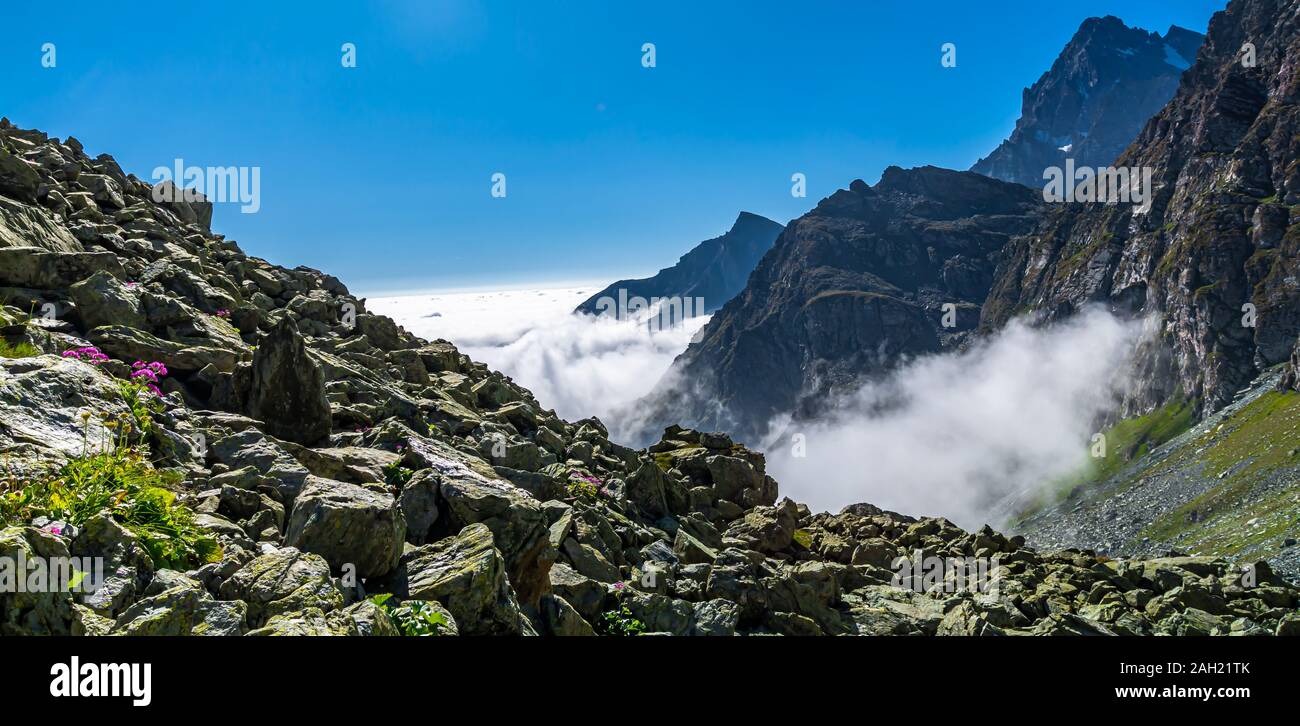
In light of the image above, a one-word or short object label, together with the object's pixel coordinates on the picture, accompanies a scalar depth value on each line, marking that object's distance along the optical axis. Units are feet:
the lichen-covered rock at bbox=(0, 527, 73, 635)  30.14
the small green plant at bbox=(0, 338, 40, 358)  59.31
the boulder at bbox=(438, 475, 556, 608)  63.57
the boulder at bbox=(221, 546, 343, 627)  38.63
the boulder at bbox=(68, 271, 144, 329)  85.05
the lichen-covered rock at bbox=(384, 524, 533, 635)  47.93
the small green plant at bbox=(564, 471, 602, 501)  113.05
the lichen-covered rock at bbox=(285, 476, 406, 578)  47.78
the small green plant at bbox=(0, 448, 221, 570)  38.73
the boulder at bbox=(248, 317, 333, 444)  78.79
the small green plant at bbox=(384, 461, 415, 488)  71.05
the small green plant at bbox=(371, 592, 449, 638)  42.39
